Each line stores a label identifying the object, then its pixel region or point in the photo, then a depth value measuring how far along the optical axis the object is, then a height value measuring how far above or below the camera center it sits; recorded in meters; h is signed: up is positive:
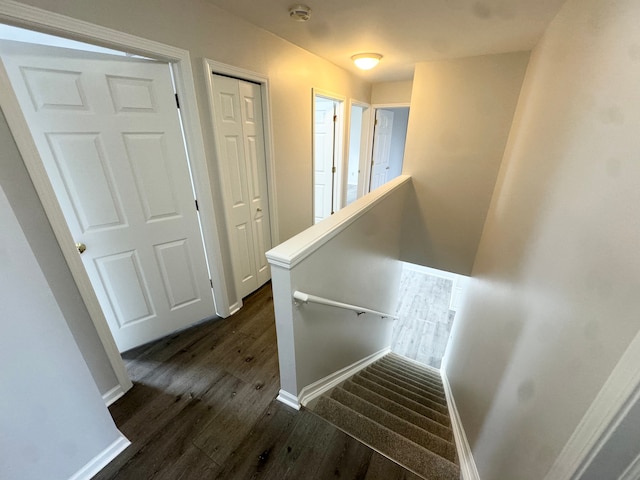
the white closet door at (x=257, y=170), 2.12 -0.26
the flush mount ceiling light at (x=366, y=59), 2.53 +0.76
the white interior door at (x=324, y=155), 3.52 -0.20
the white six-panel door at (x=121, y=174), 1.30 -0.20
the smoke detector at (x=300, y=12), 1.63 +0.77
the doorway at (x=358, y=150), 4.17 -0.15
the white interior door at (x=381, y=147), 4.43 -0.10
